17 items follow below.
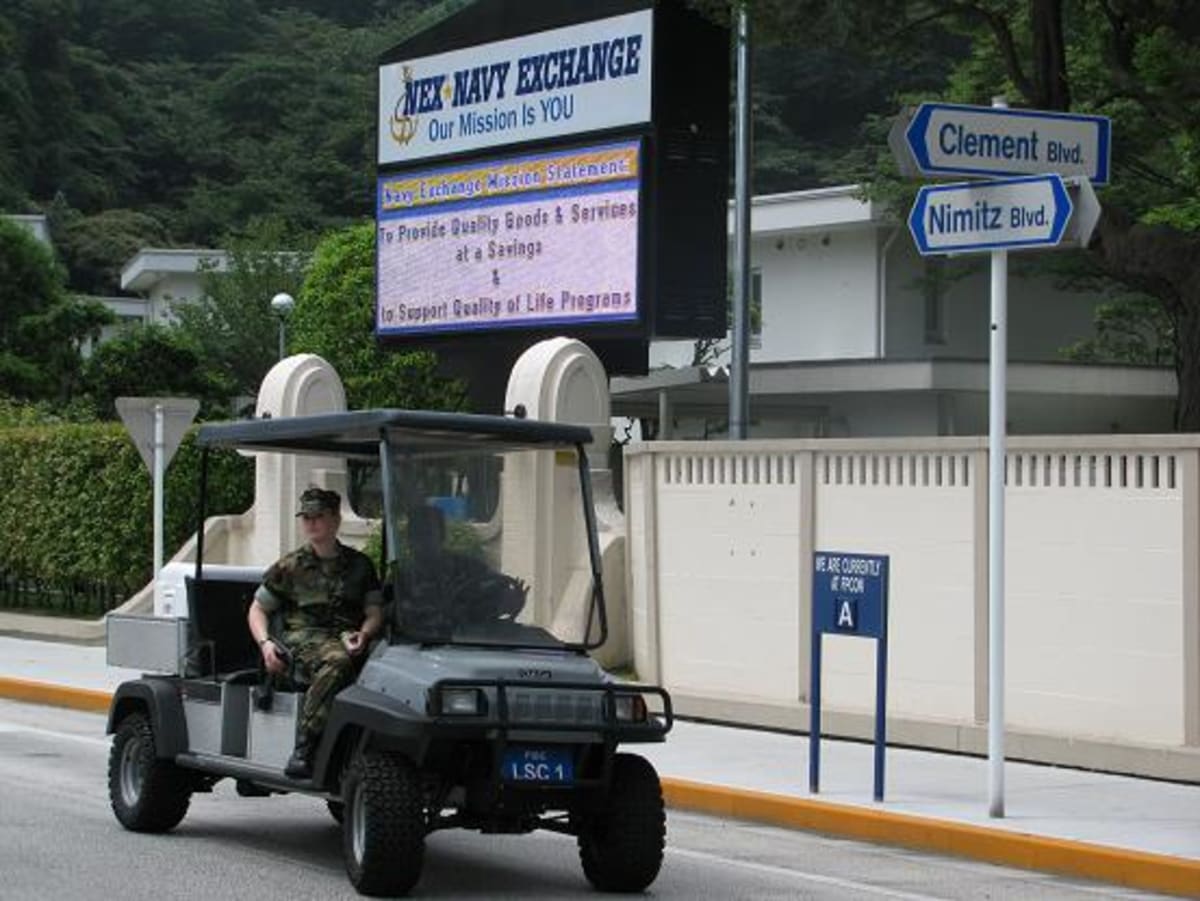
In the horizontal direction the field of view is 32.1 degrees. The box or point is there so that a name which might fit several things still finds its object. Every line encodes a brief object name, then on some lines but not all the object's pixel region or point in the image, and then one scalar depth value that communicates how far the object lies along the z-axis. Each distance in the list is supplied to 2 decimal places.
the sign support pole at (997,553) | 12.11
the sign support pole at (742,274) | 23.77
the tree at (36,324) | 40.44
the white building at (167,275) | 59.75
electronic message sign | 21.59
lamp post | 36.00
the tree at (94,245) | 74.62
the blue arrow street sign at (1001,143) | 12.03
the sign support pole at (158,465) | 21.80
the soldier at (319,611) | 10.04
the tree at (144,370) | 37.19
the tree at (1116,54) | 18.58
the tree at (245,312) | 52.50
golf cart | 9.38
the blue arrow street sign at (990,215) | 11.84
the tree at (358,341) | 36.34
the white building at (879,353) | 32.66
